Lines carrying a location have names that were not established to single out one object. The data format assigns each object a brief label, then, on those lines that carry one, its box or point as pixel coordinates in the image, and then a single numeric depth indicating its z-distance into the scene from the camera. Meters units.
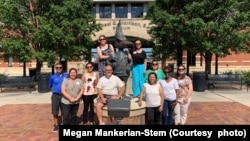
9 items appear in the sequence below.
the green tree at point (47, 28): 17.28
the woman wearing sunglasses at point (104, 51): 8.10
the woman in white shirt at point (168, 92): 6.96
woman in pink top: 7.13
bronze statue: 8.24
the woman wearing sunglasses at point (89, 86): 7.57
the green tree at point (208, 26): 16.56
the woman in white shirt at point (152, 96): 6.61
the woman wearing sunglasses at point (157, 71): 8.09
